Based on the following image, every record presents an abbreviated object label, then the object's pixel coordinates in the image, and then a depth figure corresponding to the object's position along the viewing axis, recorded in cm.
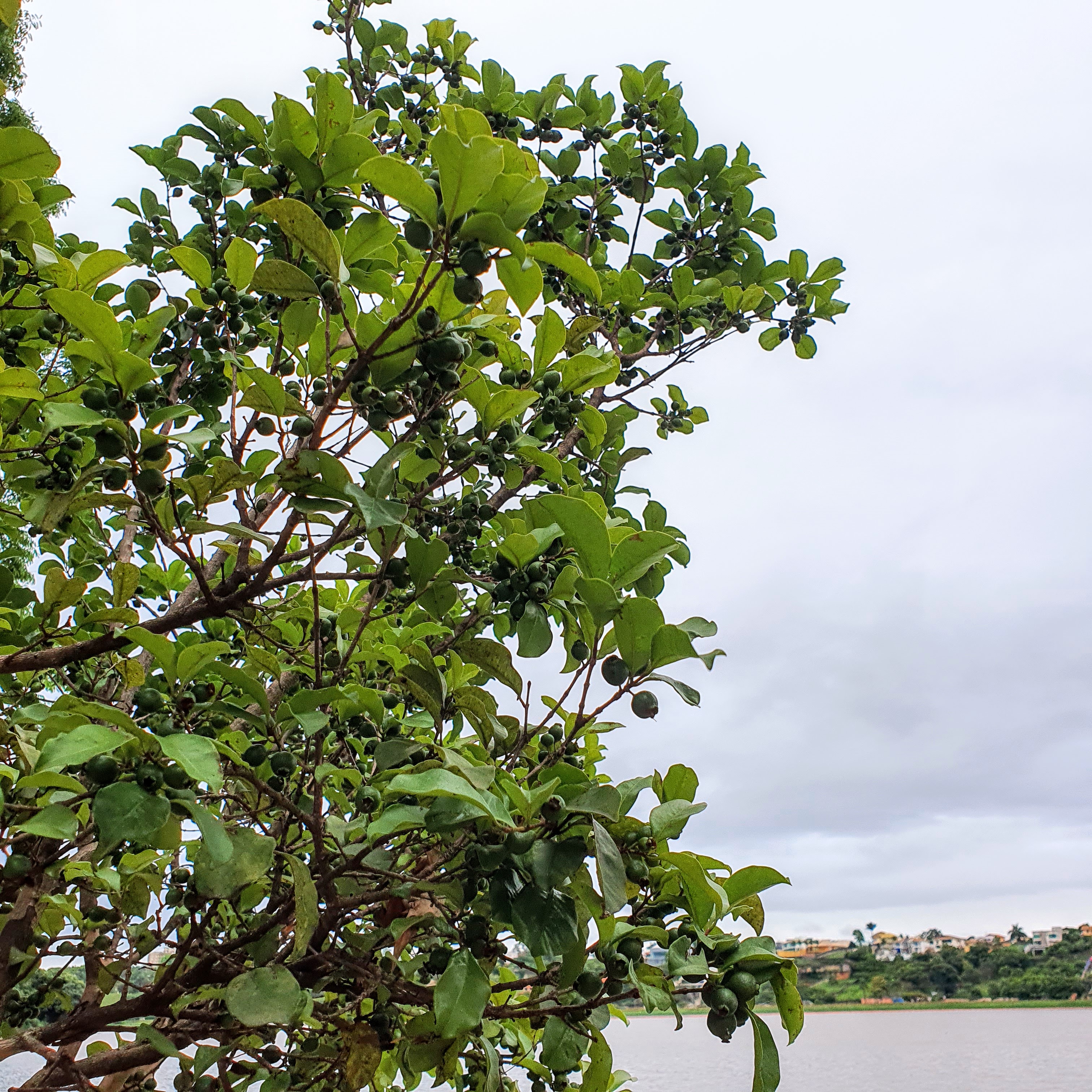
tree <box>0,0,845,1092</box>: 106
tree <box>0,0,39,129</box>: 780
